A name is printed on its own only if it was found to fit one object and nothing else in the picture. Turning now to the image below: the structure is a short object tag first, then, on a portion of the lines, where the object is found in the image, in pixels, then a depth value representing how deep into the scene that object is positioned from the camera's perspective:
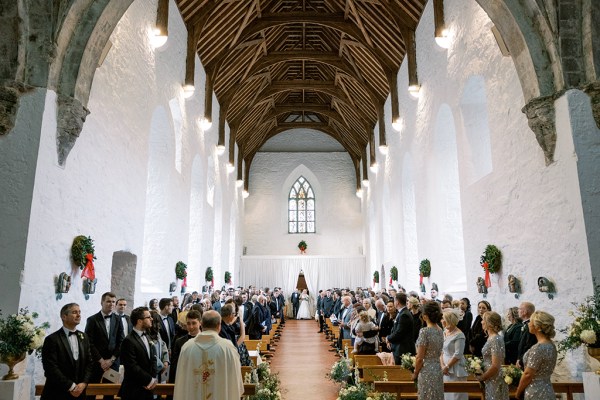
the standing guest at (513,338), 5.33
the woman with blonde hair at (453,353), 4.57
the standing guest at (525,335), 4.92
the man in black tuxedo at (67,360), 3.91
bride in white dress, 21.02
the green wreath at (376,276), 17.67
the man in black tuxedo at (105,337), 5.20
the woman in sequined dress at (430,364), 4.21
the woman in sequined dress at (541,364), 3.59
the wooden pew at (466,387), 4.40
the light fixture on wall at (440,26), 9.05
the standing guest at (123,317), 5.67
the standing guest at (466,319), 6.91
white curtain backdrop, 21.48
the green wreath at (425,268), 10.98
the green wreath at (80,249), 6.00
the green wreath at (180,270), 10.80
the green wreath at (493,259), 7.13
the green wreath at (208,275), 13.91
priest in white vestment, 3.51
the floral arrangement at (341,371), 6.98
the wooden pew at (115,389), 4.35
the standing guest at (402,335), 6.07
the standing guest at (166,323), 6.53
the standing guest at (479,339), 6.14
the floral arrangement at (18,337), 4.10
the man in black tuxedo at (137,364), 4.11
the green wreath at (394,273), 14.19
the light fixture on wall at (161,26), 9.01
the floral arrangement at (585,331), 3.95
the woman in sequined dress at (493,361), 3.99
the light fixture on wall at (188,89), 11.19
